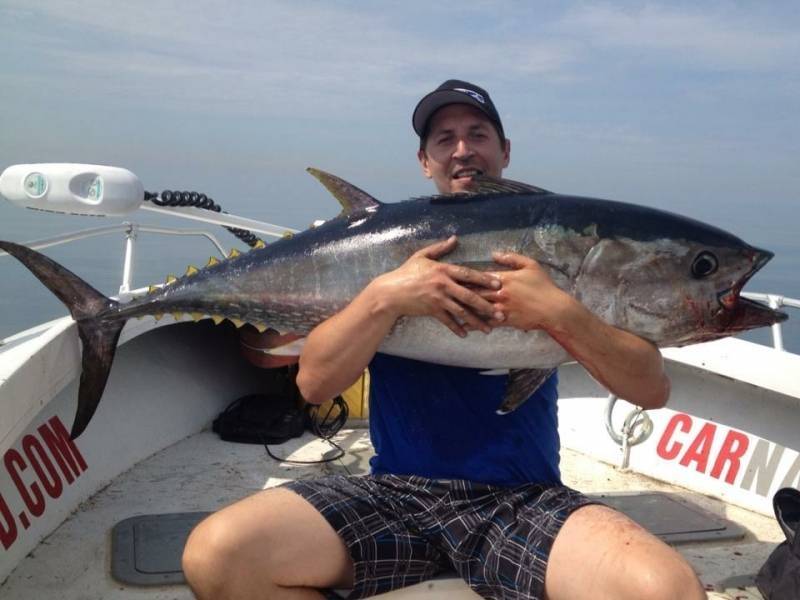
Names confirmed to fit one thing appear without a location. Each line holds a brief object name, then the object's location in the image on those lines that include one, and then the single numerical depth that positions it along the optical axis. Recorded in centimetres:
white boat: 262
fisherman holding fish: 183
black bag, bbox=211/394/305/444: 425
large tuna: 198
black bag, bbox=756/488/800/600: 240
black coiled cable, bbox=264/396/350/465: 443
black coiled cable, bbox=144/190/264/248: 323
